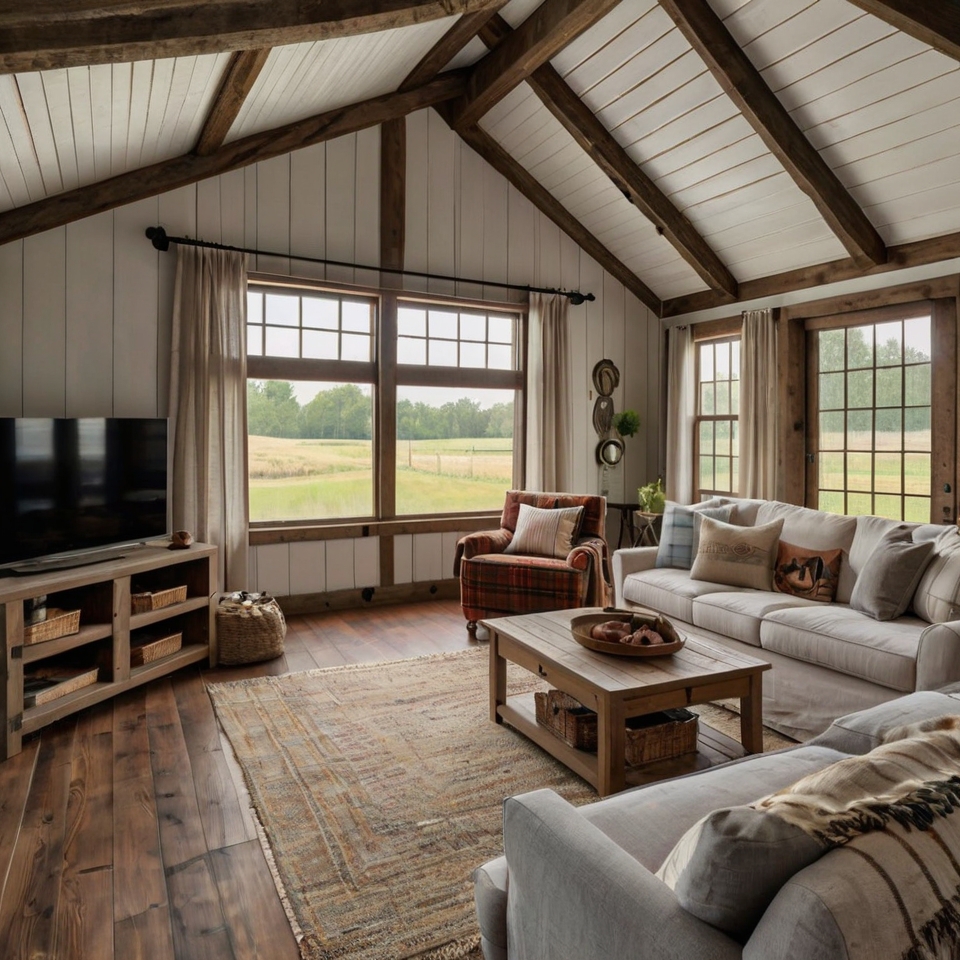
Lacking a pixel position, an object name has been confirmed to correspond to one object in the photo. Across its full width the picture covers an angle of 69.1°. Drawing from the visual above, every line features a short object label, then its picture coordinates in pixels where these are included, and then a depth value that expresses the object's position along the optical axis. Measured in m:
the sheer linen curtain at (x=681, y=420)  6.24
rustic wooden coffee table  2.32
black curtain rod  4.41
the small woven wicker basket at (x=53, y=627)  2.97
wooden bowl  2.54
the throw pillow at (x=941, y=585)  2.76
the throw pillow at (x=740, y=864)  0.86
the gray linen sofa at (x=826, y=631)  2.59
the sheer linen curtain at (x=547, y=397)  5.85
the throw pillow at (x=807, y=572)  3.38
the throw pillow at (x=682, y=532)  4.12
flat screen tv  3.23
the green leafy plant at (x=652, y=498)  5.83
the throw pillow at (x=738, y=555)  3.64
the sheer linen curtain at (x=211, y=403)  4.47
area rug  1.83
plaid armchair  4.23
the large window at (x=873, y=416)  4.56
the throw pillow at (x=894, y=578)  2.94
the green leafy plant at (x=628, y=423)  6.25
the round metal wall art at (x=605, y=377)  6.32
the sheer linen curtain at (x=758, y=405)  5.39
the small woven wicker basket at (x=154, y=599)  3.55
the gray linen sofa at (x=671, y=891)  0.79
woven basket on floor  3.91
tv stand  2.84
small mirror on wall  6.35
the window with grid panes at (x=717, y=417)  5.96
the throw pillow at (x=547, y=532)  4.63
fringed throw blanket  0.78
